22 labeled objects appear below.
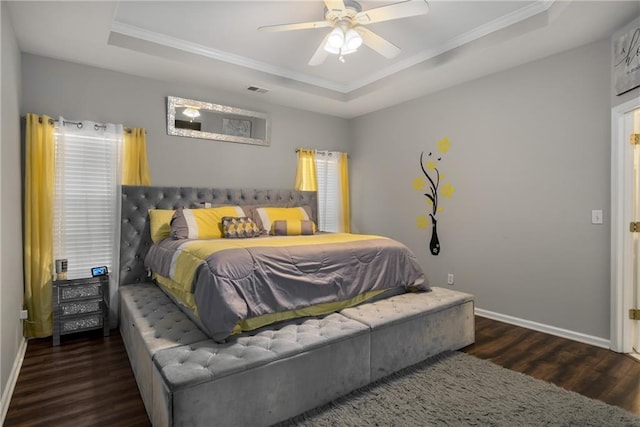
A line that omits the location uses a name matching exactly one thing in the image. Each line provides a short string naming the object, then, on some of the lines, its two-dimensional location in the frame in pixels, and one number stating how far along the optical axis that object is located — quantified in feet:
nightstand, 9.66
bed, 5.62
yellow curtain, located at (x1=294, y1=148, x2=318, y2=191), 16.25
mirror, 12.82
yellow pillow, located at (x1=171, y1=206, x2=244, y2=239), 10.72
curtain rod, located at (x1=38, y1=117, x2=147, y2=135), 10.32
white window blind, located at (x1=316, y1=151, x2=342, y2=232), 17.15
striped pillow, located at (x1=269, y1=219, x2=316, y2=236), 12.35
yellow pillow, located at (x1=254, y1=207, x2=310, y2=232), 12.67
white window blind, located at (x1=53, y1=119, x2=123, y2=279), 10.53
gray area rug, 6.23
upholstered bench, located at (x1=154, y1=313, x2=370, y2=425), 5.26
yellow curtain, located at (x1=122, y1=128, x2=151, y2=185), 11.68
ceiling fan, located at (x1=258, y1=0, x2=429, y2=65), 7.70
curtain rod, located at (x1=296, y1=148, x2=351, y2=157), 16.92
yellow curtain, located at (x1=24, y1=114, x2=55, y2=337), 9.80
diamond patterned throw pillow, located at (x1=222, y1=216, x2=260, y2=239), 11.19
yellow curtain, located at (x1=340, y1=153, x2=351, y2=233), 17.79
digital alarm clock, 10.27
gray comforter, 6.73
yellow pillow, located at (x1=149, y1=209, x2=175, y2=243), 11.35
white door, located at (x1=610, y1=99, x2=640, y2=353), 9.02
